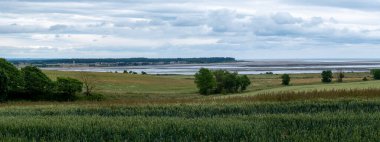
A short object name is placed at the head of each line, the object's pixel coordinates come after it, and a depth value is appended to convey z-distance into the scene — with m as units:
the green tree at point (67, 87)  49.59
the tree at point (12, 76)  47.74
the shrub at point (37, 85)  48.97
